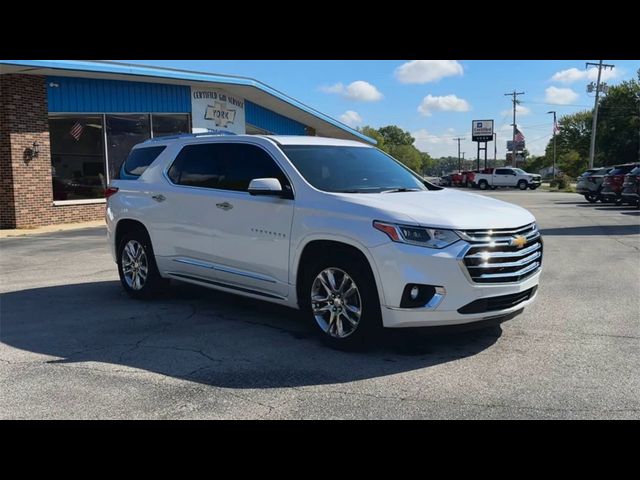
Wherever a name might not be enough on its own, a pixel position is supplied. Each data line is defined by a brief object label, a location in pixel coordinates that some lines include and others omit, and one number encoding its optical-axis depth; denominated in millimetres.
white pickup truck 52000
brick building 16547
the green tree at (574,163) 91375
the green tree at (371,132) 108456
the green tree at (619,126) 65438
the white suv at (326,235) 4824
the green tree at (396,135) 176875
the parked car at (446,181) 65450
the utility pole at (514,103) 83250
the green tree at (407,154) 144375
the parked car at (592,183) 28164
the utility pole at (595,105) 51969
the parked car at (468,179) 55562
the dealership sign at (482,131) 77938
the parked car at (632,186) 22156
